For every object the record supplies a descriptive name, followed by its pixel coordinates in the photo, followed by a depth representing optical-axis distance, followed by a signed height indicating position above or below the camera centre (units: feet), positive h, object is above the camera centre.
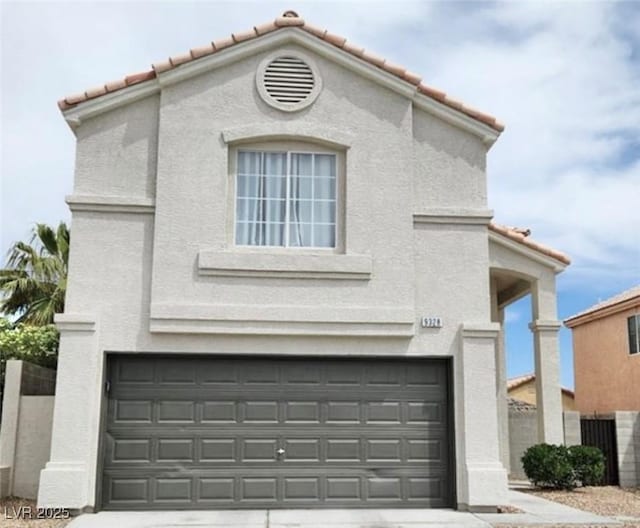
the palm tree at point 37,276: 70.85 +13.36
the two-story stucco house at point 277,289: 41.88 +7.34
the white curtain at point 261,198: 44.11 +12.53
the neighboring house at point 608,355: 83.87 +8.63
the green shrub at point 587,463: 51.83 -1.92
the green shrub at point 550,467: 51.08 -2.15
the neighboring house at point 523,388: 112.47 +6.06
